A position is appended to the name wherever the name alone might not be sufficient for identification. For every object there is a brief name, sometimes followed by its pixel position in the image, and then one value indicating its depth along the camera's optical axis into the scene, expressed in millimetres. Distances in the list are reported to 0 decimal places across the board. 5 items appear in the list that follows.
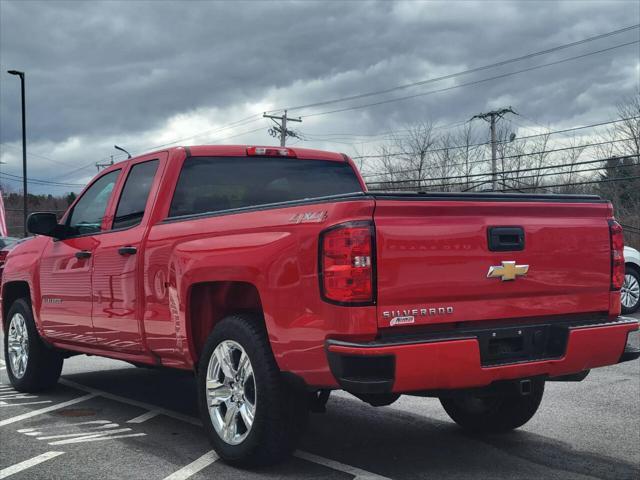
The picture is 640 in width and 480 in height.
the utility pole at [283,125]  48219
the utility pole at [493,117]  41969
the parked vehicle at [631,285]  13789
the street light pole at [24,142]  35844
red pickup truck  3717
